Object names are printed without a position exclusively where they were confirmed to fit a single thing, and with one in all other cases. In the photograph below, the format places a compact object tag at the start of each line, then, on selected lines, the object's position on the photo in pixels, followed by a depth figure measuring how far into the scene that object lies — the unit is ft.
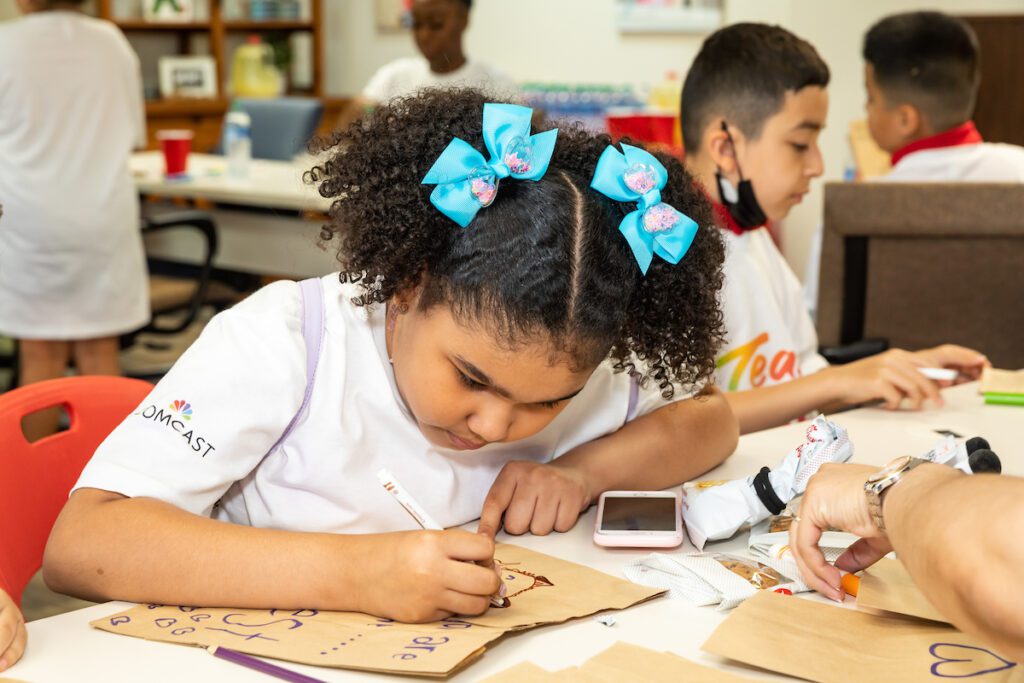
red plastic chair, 3.69
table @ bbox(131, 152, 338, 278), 11.92
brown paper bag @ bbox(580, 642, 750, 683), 2.72
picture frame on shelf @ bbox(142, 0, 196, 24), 19.67
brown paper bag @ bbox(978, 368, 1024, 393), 5.49
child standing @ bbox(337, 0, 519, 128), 14.01
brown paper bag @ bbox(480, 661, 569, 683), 2.69
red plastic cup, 12.80
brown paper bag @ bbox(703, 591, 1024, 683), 2.75
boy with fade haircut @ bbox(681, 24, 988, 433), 6.03
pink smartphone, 3.63
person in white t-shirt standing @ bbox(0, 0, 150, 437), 9.69
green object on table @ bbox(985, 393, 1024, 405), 5.41
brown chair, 7.43
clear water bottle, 12.88
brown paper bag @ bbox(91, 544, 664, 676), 2.78
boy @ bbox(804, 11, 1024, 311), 9.78
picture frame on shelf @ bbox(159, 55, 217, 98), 20.12
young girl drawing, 3.12
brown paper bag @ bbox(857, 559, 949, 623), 2.99
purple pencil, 2.73
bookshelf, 19.58
